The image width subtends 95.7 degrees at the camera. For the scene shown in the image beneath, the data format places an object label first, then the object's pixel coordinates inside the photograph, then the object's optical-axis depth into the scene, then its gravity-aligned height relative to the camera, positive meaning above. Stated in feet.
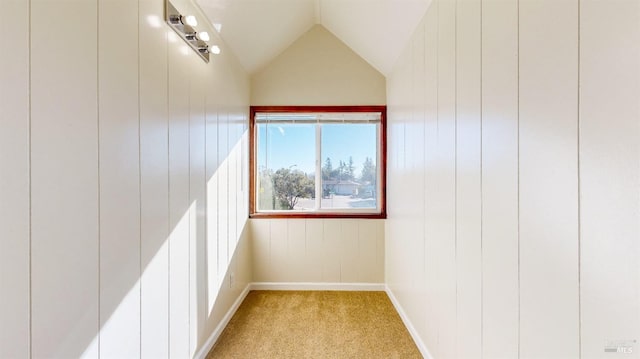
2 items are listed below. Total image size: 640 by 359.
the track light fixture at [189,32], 5.24 +2.95
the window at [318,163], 11.41 +0.66
